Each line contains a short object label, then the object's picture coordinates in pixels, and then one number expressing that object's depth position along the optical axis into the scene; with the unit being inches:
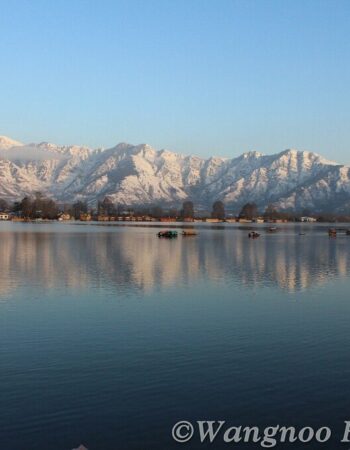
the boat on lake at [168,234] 6803.6
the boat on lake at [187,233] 7453.3
